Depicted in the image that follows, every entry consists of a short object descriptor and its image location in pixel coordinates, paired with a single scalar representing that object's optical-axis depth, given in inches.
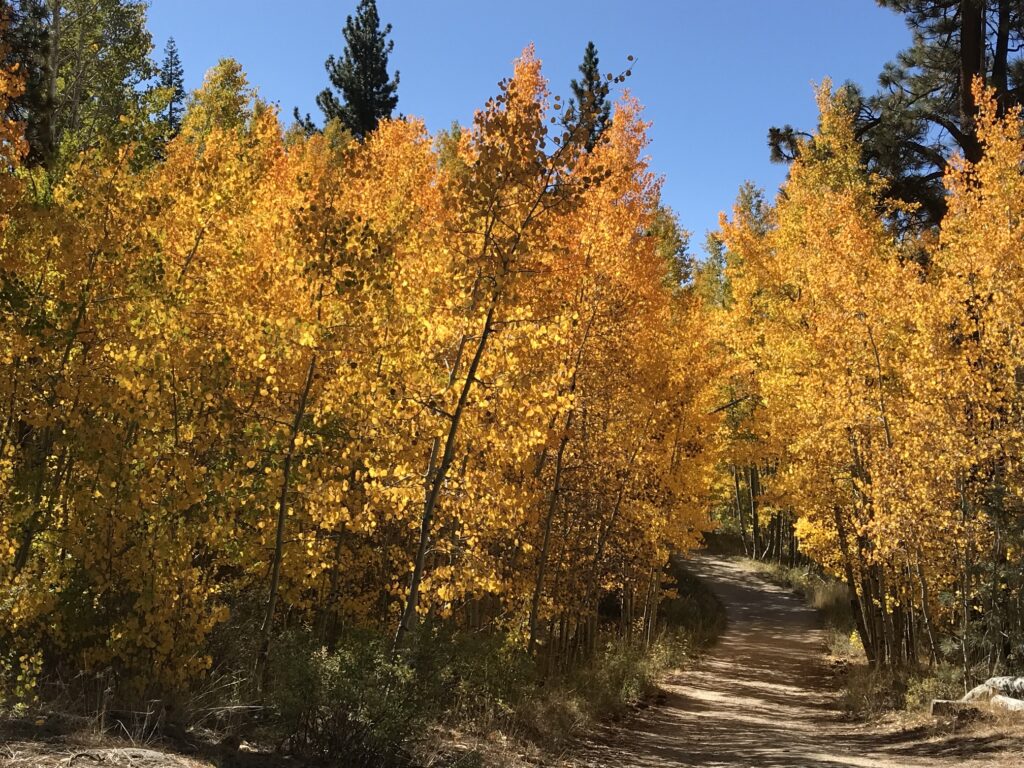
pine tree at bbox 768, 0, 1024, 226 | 610.5
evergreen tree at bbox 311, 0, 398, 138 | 1175.0
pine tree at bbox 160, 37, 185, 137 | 1922.7
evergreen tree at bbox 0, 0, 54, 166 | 553.0
